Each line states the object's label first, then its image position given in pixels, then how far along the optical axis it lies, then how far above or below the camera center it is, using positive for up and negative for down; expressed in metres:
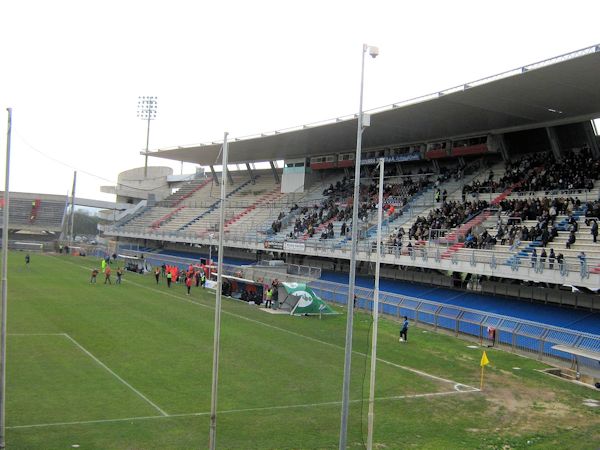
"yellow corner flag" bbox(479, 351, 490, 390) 18.61 -3.19
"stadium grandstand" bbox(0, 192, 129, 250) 86.62 +3.66
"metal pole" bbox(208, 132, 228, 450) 10.75 -1.47
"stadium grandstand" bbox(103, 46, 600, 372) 28.98 +4.51
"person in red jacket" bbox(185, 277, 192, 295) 38.25 -2.43
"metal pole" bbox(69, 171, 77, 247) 76.81 +6.07
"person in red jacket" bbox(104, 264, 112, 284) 40.88 -2.40
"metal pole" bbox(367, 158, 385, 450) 12.18 -1.79
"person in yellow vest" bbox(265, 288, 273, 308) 33.74 -2.88
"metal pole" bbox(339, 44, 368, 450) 11.09 -0.96
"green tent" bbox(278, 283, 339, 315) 32.06 -2.79
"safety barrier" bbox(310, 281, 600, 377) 22.98 -2.98
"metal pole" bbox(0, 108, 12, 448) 11.02 -0.83
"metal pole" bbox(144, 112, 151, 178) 89.75 +12.86
